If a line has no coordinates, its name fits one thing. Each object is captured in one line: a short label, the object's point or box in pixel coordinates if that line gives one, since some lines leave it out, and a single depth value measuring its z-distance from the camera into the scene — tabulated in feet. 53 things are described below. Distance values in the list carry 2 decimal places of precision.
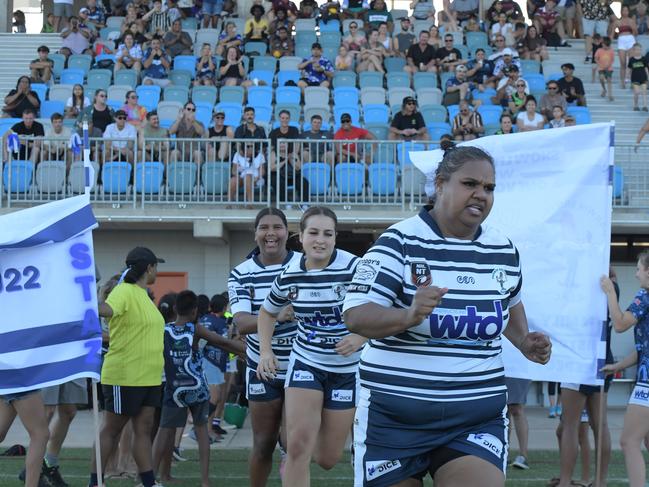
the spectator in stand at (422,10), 86.12
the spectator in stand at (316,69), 74.21
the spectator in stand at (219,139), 61.11
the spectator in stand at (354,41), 77.82
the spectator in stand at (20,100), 69.56
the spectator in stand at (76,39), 82.02
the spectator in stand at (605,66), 76.74
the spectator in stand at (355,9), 84.89
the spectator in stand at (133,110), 65.62
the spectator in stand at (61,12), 89.99
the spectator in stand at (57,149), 61.00
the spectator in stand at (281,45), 79.41
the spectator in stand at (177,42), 78.84
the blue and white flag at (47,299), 27.09
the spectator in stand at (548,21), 83.66
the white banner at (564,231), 26.35
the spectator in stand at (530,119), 65.16
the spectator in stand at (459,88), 71.20
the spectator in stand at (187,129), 62.08
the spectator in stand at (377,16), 82.02
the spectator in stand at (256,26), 80.12
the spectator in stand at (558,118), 64.34
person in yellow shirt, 29.58
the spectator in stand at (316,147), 61.15
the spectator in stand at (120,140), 61.36
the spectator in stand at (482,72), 73.41
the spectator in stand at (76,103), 68.03
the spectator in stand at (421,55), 76.79
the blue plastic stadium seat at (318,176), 60.95
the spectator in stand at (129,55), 76.13
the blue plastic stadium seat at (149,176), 61.41
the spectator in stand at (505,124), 62.28
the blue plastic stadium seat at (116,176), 61.00
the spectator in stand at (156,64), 74.28
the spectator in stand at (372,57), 76.28
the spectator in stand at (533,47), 79.61
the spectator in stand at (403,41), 79.00
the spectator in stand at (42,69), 75.56
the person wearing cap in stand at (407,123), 64.64
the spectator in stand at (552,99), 68.80
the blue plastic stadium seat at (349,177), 60.90
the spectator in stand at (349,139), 61.11
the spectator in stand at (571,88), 72.43
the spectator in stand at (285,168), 60.59
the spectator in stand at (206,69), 73.97
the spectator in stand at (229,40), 77.25
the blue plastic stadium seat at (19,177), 61.00
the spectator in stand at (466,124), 63.98
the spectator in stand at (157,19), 82.89
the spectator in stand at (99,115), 64.59
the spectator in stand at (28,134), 61.11
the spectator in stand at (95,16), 86.48
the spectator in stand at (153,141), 61.67
